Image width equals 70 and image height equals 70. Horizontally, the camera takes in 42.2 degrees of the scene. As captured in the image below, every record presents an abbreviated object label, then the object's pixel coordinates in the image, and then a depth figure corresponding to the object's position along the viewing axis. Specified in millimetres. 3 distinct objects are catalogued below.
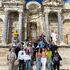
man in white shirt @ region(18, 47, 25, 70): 6064
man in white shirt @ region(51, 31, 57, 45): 10064
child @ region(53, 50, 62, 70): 6126
